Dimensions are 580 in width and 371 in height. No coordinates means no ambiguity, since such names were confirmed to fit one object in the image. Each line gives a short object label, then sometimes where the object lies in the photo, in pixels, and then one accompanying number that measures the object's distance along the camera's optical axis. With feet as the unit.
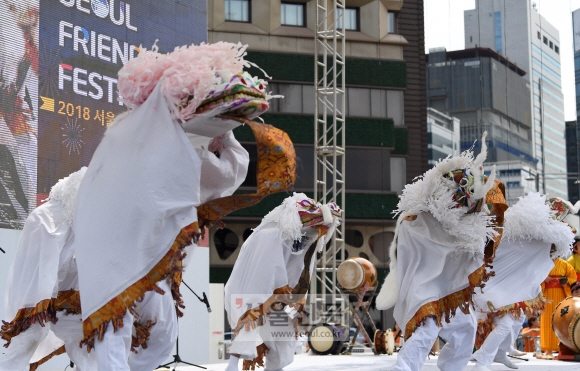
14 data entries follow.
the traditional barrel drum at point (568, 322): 35.17
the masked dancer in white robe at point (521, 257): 30.19
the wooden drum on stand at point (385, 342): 48.55
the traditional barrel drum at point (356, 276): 50.24
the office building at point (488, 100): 153.38
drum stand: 49.75
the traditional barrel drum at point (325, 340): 49.55
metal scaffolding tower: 58.90
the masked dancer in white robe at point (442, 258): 22.35
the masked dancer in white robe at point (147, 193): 14.17
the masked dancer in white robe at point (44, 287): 19.07
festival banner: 31.04
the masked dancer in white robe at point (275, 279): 25.82
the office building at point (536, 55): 141.28
